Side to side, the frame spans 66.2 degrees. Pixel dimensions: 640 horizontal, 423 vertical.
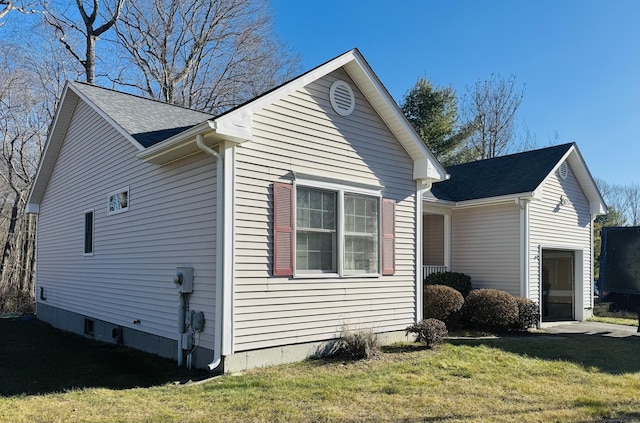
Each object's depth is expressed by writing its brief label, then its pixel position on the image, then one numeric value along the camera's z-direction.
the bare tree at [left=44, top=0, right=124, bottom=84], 20.77
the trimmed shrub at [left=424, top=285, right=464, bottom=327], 11.20
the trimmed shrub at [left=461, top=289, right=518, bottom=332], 11.40
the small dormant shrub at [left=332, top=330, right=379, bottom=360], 7.93
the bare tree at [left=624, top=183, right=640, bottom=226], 47.09
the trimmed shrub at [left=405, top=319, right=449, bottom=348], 8.91
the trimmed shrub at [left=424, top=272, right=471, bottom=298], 12.98
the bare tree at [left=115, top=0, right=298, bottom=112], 23.14
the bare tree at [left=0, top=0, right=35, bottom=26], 17.58
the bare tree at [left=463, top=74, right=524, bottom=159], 28.77
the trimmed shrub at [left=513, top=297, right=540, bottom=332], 11.80
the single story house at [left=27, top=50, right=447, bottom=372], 7.06
